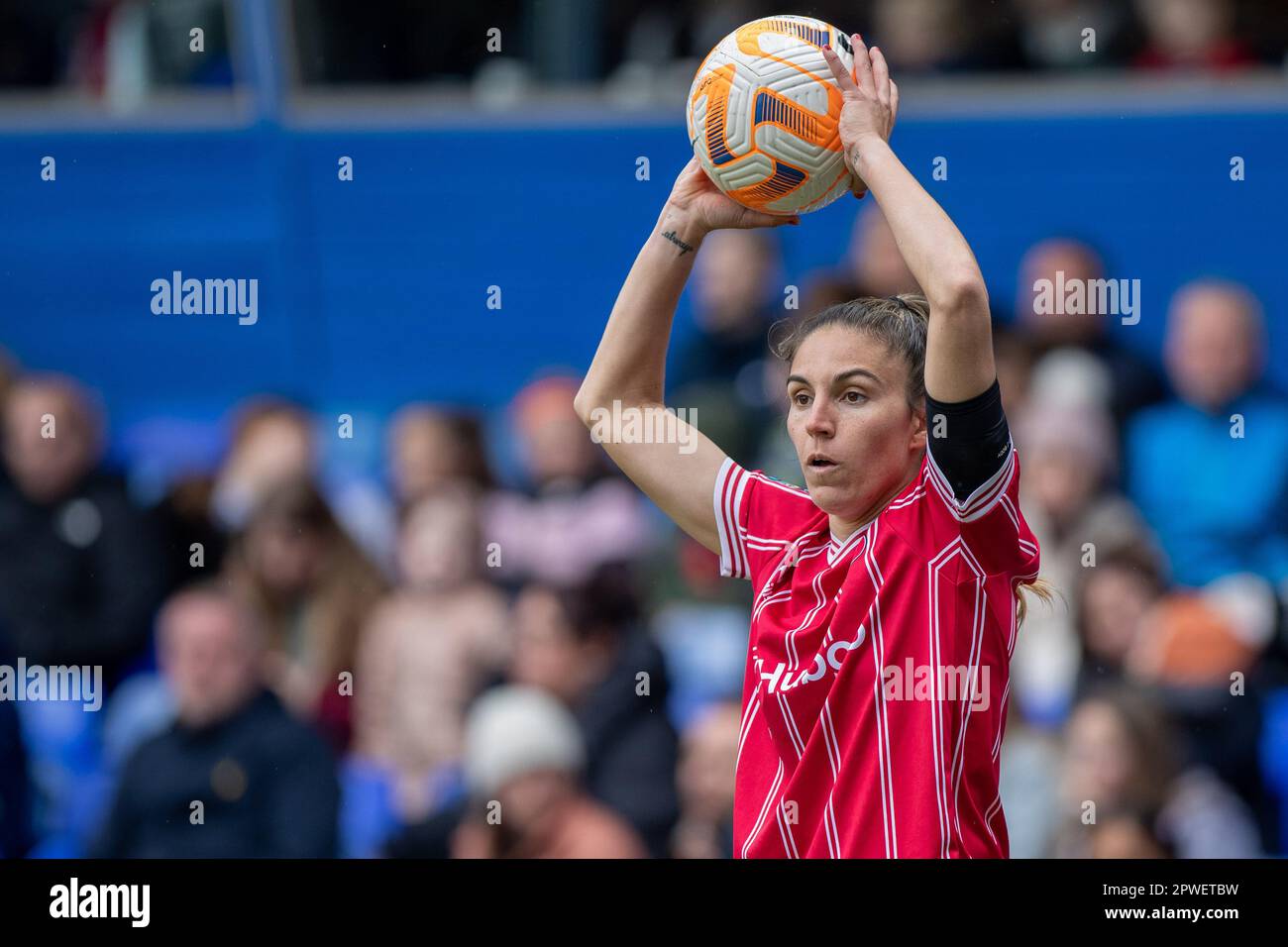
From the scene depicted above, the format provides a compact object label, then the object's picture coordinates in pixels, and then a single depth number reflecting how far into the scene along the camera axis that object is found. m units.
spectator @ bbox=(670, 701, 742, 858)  11.34
